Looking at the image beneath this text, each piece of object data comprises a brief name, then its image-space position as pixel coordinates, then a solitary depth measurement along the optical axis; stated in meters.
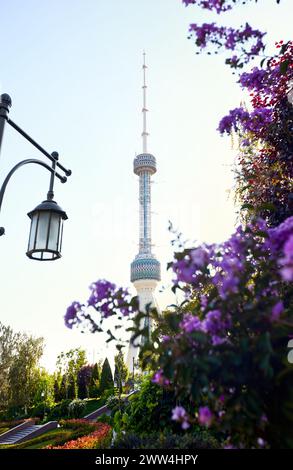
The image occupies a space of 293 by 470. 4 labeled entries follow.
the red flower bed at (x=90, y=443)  9.21
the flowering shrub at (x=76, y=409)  27.05
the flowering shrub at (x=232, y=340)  2.30
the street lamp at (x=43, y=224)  4.37
